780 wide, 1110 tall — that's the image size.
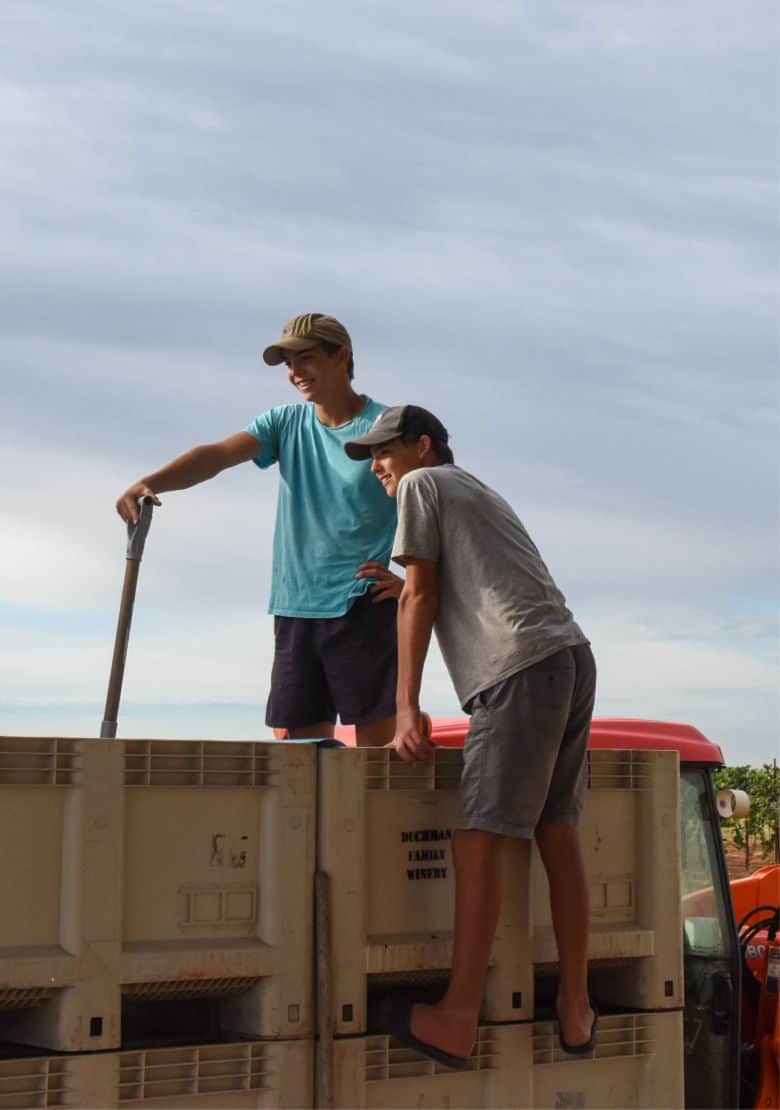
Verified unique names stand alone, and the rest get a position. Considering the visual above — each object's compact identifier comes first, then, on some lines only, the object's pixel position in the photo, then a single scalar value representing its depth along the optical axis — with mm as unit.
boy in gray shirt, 4219
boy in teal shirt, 5051
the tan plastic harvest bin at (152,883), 3805
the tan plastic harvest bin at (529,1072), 4176
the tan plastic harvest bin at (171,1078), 3768
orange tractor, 5898
